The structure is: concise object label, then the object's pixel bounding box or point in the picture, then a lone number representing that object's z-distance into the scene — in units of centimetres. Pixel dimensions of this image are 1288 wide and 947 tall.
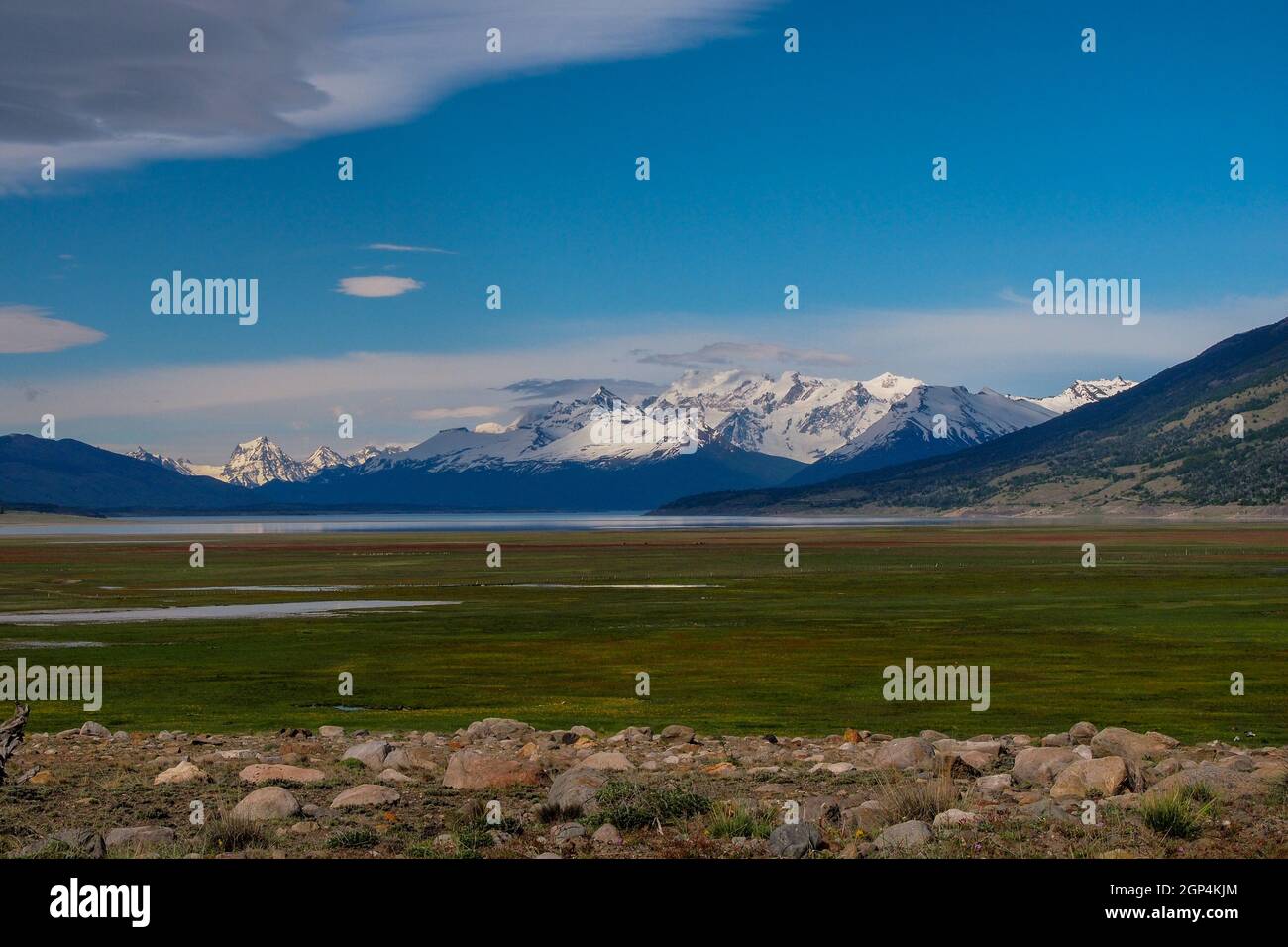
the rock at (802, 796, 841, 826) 1720
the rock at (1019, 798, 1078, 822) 1688
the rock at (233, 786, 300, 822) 1764
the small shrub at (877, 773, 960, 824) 1716
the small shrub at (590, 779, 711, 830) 1706
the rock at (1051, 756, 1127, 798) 1842
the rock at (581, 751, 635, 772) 2186
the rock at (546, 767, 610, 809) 1805
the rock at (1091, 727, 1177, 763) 2228
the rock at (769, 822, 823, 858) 1524
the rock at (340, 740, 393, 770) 2270
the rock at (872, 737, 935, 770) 2145
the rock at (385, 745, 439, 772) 2236
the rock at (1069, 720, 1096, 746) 2458
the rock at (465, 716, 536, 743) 2675
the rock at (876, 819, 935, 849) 1541
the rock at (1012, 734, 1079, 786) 1986
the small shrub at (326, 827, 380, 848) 1609
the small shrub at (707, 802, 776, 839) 1636
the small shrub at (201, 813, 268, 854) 1600
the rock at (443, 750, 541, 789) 2061
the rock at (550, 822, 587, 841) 1653
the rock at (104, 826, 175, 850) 1584
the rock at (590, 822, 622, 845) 1630
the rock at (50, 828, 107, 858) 1517
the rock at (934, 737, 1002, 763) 2184
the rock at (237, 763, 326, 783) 2088
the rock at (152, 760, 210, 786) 2094
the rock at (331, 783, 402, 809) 1881
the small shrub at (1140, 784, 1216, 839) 1595
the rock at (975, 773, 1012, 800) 1895
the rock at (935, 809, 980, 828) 1659
